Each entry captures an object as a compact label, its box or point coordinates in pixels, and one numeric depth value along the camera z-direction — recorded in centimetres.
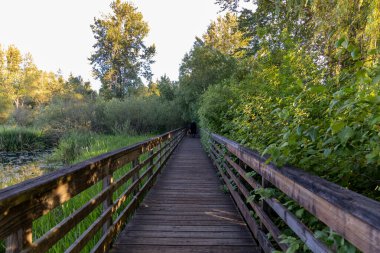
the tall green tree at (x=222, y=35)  3451
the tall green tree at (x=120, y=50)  3856
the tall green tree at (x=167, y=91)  3284
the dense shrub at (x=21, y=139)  1667
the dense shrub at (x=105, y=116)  1831
